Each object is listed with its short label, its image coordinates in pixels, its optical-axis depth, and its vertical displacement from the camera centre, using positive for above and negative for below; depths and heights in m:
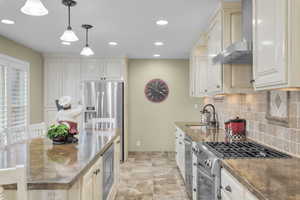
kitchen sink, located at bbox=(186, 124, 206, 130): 3.84 -0.46
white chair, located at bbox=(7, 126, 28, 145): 2.79 -0.43
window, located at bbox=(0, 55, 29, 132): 4.04 +0.14
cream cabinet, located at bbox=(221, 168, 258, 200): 1.30 -0.55
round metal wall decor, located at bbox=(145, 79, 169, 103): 6.14 +0.27
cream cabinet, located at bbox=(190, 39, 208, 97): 4.19 +0.59
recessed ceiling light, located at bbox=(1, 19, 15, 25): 3.20 +1.10
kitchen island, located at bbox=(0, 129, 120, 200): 1.36 -0.46
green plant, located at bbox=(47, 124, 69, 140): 2.44 -0.32
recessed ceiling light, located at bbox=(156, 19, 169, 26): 3.22 +1.09
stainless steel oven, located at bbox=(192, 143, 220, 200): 1.86 -0.69
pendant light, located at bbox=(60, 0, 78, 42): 2.44 +0.68
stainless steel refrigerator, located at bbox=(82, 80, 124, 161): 5.24 +0.01
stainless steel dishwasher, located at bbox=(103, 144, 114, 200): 2.50 -0.82
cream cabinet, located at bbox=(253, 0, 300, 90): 1.34 +0.37
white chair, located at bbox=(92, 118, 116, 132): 3.98 -0.46
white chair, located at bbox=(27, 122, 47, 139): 3.24 -0.44
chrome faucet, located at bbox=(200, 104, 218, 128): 4.01 -0.36
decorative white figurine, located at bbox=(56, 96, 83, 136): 2.63 -0.17
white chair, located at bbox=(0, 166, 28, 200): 1.00 -0.35
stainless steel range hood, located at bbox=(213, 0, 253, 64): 1.96 +0.45
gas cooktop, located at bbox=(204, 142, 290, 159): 1.87 -0.44
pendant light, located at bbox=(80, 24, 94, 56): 3.18 +0.88
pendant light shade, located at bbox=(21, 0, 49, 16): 1.71 +0.69
